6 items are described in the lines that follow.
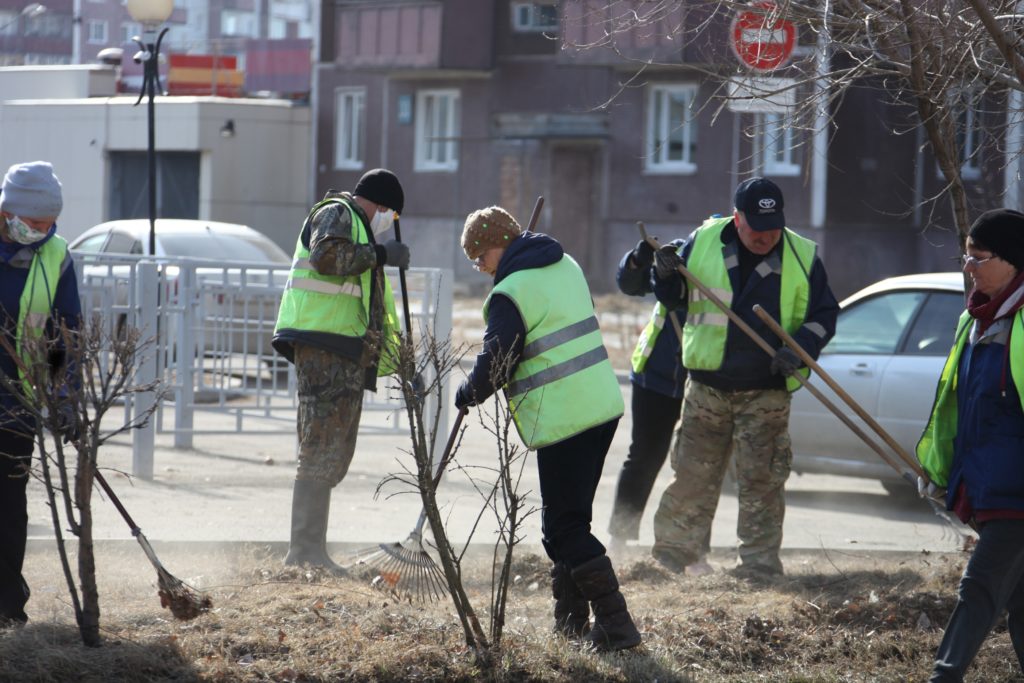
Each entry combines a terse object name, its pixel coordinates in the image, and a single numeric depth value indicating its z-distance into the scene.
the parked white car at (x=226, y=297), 19.23
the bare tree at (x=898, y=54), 10.82
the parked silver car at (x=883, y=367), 17.69
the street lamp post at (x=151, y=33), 23.89
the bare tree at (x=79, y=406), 9.05
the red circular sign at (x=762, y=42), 11.62
